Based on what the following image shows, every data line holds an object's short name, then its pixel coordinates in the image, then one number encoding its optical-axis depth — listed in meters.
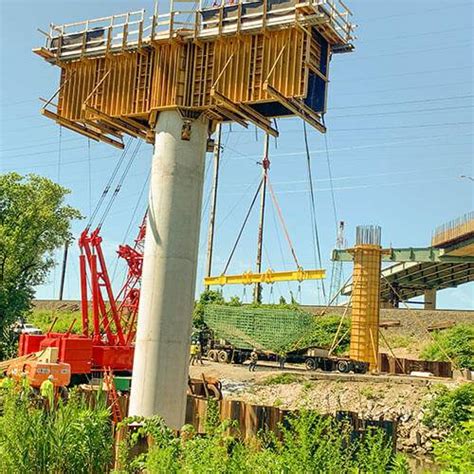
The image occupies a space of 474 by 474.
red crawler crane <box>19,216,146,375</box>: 25.08
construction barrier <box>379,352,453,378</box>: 37.84
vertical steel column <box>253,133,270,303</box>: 55.56
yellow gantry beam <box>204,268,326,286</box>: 32.91
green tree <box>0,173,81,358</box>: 38.66
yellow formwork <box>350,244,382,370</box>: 40.78
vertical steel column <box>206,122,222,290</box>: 58.97
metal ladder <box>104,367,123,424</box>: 17.27
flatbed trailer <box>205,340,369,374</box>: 39.41
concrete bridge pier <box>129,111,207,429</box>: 16.31
